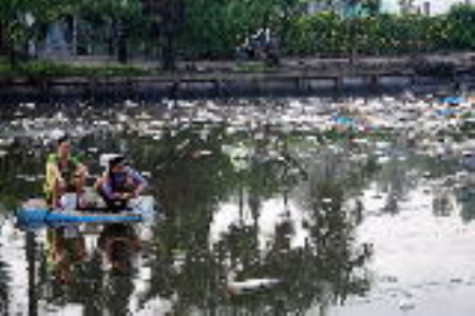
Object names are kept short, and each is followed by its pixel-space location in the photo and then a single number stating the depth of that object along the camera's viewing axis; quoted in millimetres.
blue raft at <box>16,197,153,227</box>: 21562
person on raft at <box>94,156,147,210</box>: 21969
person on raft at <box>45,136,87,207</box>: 21719
